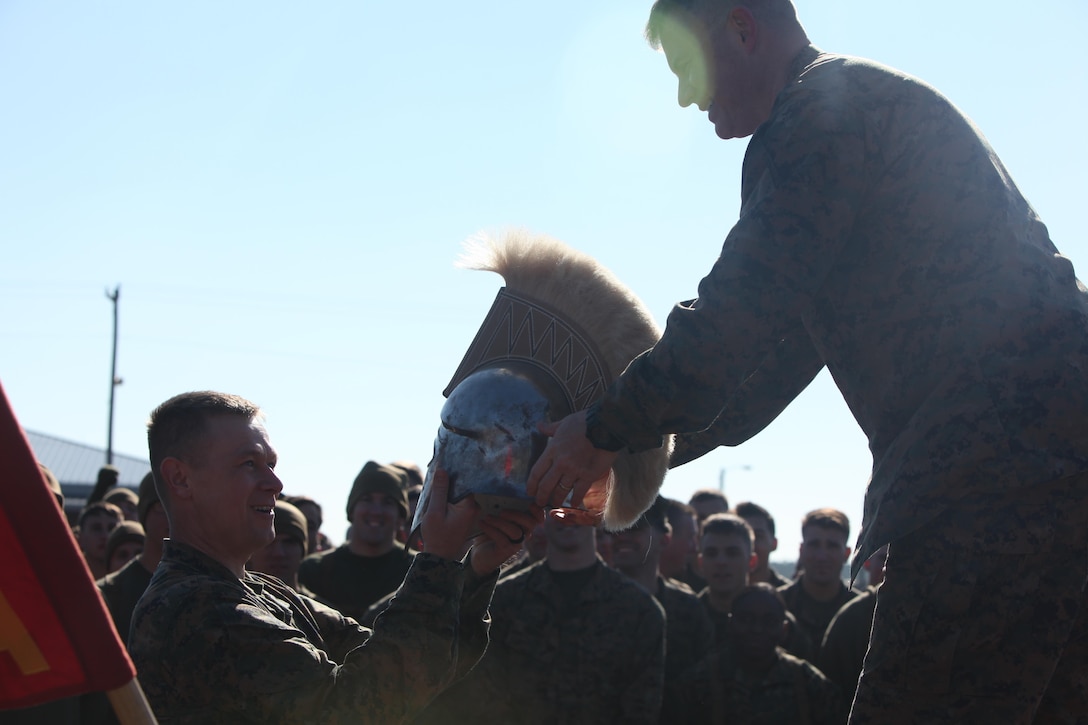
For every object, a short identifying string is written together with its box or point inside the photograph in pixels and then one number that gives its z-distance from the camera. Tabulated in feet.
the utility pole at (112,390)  119.65
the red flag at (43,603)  6.49
